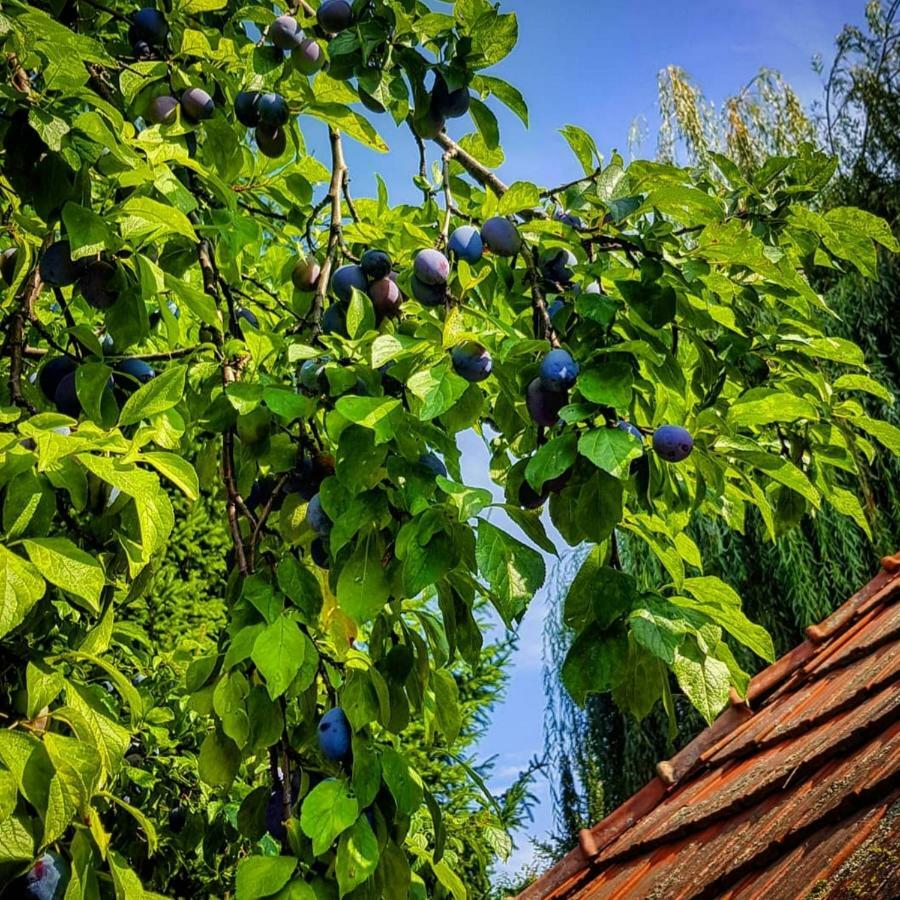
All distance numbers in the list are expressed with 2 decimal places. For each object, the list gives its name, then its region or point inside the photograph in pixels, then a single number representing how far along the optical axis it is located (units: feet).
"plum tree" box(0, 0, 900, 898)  3.45
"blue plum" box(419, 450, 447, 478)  3.68
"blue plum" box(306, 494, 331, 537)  3.87
